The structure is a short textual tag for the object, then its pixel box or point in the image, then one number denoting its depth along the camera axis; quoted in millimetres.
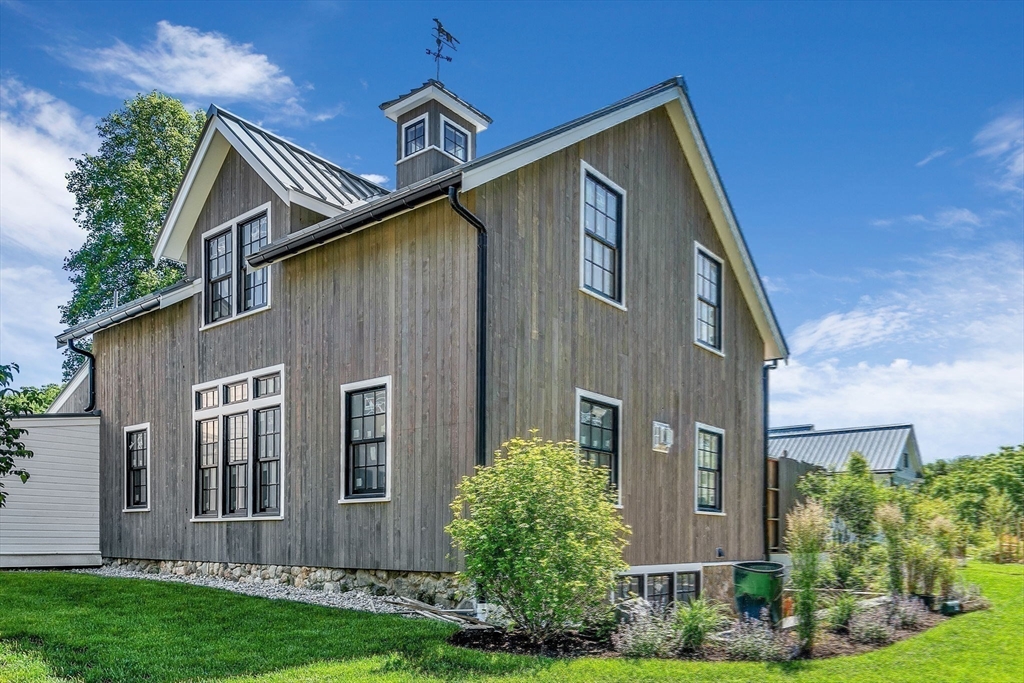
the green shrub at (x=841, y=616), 9406
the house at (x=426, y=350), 9953
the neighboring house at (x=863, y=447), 29562
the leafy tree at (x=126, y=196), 26969
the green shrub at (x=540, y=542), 7793
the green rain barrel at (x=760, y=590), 9570
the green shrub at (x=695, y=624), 8047
